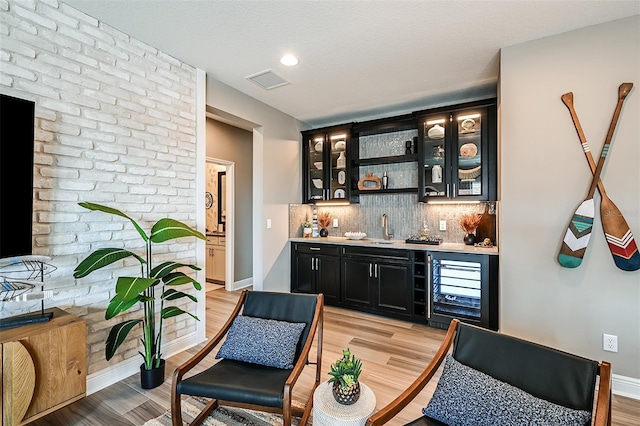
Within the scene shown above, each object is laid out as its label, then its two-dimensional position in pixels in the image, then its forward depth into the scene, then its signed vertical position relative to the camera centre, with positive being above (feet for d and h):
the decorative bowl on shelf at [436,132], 12.51 +3.60
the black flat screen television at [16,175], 5.41 +0.74
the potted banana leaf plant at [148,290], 6.33 -1.68
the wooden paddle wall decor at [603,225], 7.16 -0.24
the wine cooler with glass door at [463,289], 10.53 -2.78
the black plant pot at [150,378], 7.50 -4.20
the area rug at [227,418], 6.25 -4.45
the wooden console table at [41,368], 4.93 -2.80
